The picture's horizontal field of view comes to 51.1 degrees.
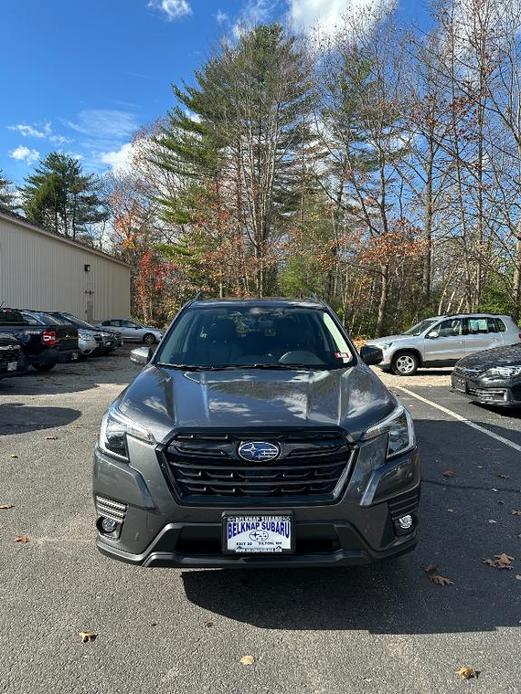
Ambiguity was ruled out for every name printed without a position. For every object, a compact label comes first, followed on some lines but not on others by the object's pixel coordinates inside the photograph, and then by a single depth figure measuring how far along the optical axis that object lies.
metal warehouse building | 21.44
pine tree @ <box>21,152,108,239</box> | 46.69
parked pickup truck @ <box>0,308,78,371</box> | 12.66
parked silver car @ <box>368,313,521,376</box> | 14.02
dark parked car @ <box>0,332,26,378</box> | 9.95
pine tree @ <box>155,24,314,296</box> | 25.50
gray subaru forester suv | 2.67
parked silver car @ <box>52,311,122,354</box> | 18.31
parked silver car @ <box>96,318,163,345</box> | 27.64
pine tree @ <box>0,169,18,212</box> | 48.94
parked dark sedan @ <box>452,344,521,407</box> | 7.95
